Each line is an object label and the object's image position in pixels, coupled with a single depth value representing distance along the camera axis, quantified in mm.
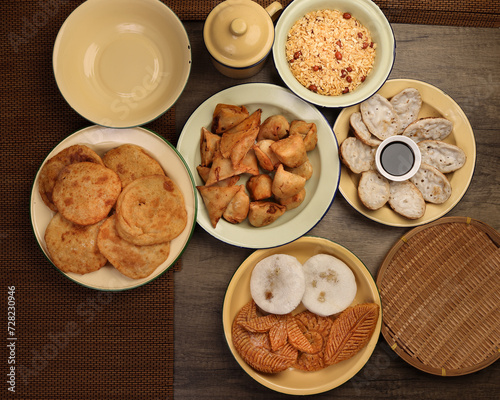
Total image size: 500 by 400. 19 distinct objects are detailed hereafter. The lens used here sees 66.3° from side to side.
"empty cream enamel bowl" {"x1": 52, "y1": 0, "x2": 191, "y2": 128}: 1343
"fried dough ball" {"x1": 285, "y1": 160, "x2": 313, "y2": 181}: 1461
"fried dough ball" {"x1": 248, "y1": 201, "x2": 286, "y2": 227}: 1430
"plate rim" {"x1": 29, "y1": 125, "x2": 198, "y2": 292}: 1369
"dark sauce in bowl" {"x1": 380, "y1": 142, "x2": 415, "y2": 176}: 1501
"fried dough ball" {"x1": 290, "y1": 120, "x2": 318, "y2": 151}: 1434
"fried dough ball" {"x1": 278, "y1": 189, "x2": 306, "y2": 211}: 1460
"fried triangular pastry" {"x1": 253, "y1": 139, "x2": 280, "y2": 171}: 1419
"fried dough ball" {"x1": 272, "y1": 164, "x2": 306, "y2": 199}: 1398
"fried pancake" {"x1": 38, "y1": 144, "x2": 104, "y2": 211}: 1371
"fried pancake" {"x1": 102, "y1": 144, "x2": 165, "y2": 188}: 1383
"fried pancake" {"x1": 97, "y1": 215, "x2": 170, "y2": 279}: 1325
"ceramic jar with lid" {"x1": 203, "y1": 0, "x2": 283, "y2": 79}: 1270
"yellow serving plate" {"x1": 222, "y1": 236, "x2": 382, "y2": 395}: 1464
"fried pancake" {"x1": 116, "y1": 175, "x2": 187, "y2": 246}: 1310
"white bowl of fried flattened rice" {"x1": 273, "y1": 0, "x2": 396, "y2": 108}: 1431
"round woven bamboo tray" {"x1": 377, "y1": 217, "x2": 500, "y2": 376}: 1537
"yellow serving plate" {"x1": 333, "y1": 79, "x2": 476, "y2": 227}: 1524
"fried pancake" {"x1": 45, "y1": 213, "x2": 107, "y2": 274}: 1351
